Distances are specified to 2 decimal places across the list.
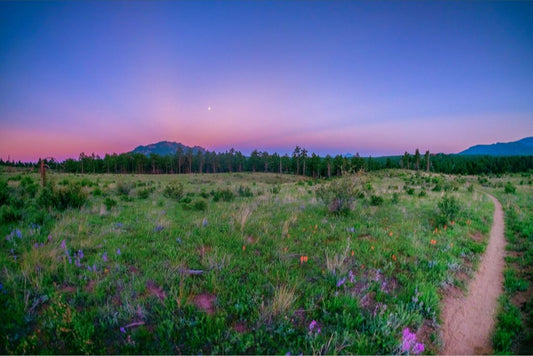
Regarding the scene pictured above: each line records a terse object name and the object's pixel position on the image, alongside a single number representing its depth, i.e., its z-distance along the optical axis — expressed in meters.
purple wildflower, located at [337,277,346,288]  3.92
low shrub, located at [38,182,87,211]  8.61
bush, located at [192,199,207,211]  10.08
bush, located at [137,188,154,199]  13.09
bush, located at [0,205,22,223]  6.44
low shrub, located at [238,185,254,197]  15.72
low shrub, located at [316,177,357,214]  9.62
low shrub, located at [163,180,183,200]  13.47
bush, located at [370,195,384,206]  12.40
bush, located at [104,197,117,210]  9.55
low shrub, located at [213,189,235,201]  13.31
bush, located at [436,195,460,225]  8.53
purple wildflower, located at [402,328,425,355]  2.88
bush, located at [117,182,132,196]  14.37
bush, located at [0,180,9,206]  8.58
